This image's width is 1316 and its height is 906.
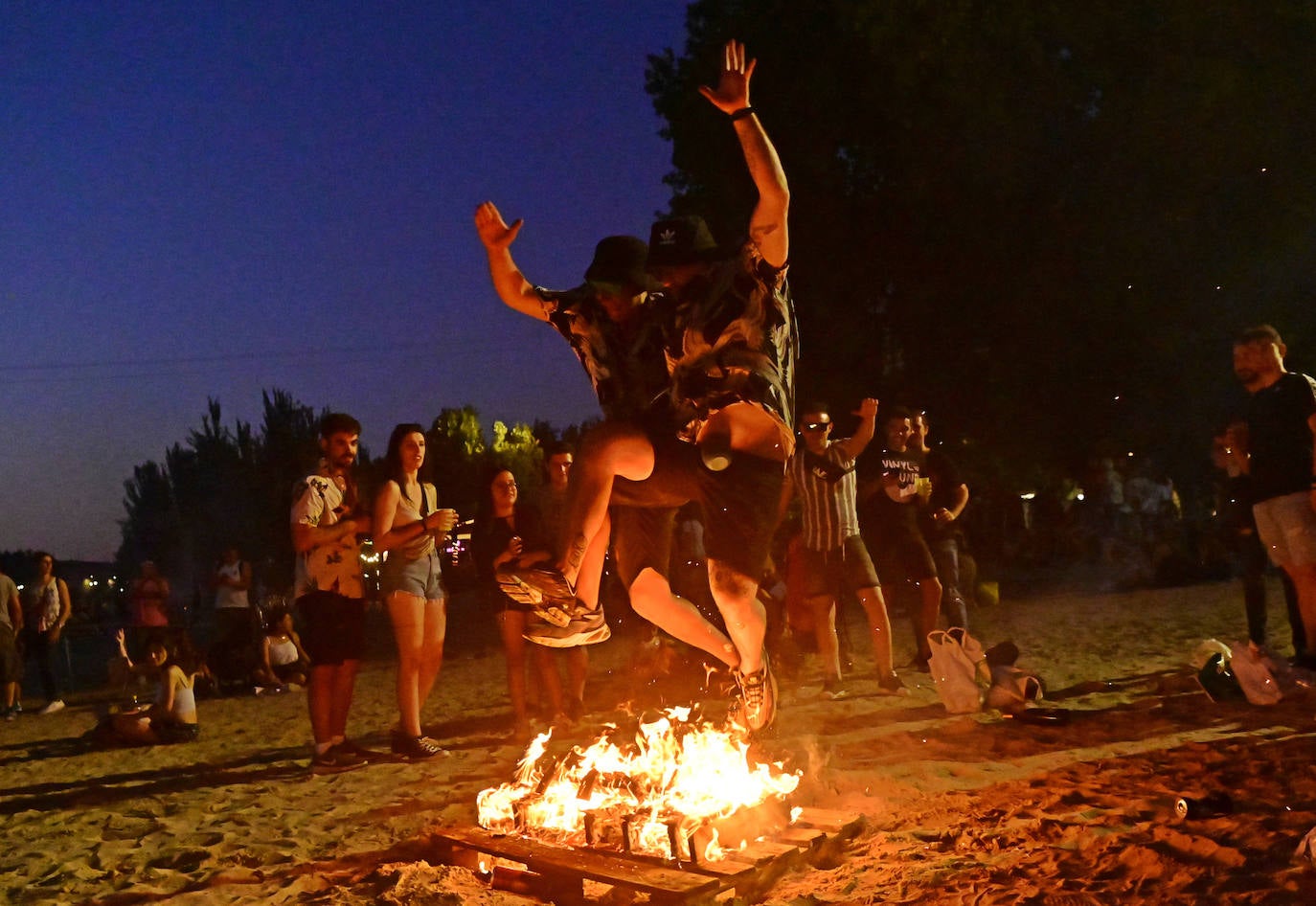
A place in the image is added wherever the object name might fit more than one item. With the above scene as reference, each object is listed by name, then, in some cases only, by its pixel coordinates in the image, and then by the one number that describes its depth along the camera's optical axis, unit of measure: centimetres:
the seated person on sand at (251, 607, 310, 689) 1176
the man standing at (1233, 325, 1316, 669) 594
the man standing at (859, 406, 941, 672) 768
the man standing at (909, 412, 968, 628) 803
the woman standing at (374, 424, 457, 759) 604
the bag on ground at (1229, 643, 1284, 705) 574
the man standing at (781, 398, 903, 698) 734
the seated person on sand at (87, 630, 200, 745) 819
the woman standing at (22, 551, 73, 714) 1259
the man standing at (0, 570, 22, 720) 1148
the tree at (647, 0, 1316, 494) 1688
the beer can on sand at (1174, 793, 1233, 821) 344
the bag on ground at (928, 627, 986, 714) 630
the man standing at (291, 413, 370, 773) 595
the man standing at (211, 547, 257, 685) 1198
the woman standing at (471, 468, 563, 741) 686
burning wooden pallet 317
